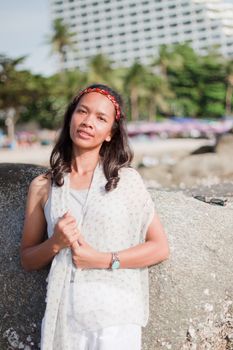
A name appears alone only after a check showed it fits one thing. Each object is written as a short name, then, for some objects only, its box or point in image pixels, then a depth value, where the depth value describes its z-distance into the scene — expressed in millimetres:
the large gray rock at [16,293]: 2391
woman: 1967
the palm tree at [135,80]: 50344
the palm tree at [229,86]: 55844
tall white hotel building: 109375
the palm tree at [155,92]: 52531
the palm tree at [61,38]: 45906
